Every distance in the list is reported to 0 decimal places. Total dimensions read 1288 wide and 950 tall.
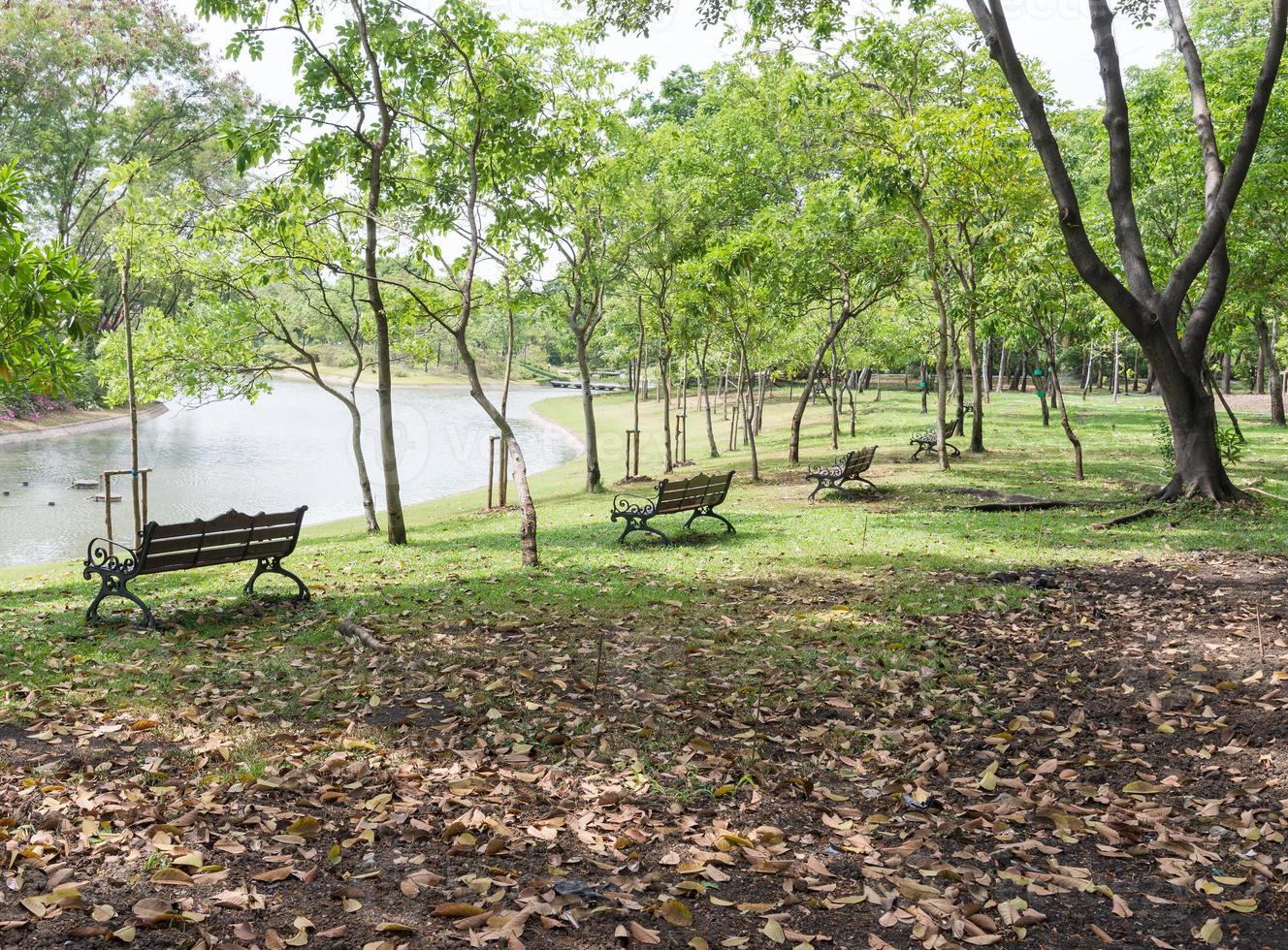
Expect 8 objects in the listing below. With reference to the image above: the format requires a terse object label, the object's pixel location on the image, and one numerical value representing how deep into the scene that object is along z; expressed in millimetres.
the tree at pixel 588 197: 17312
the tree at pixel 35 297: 7422
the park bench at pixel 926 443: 23483
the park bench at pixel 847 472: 16872
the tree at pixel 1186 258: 10766
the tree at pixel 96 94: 35531
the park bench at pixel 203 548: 7863
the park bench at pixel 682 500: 12383
